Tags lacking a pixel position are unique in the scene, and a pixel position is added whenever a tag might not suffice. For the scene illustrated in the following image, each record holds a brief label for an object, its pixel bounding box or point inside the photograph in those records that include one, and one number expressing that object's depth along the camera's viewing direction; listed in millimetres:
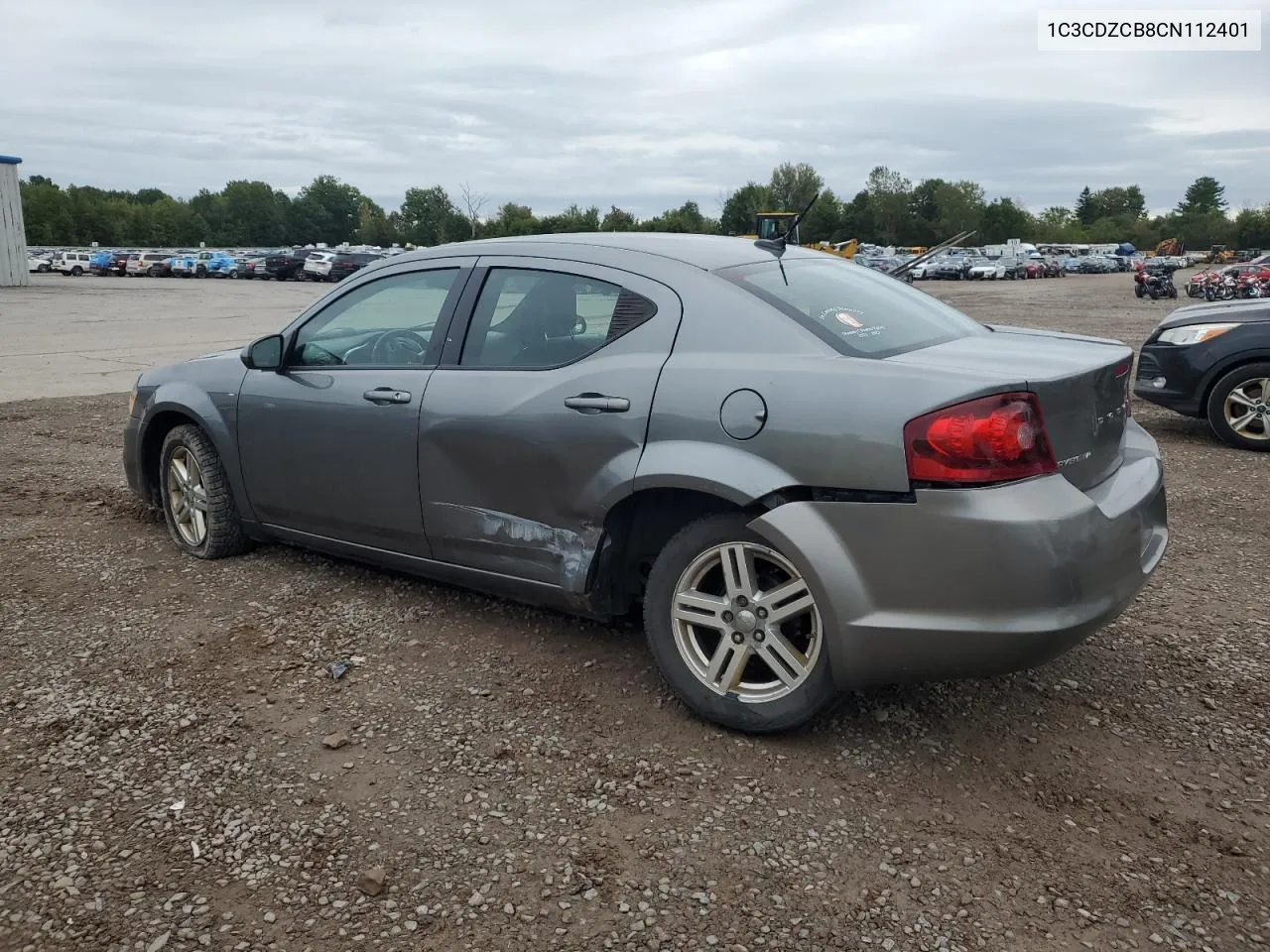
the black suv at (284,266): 52812
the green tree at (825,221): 113875
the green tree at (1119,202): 161750
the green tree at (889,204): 126000
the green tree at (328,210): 132500
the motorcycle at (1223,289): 29203
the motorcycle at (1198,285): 31125
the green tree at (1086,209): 164000
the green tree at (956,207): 128125
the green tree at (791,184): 113062
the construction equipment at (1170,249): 70875
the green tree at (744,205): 101875
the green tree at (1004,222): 134500
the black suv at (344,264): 47250
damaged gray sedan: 2818
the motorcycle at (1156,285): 35844
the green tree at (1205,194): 152625
